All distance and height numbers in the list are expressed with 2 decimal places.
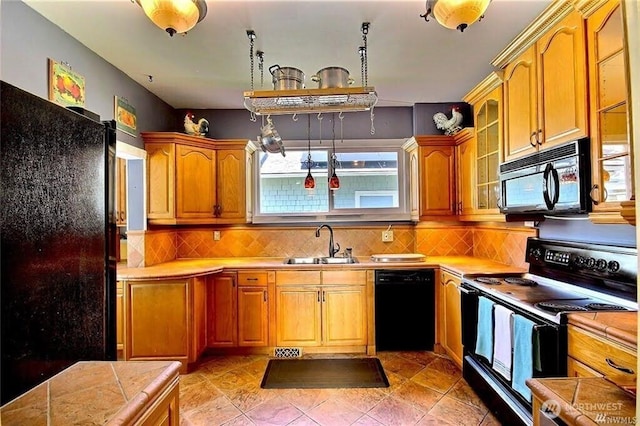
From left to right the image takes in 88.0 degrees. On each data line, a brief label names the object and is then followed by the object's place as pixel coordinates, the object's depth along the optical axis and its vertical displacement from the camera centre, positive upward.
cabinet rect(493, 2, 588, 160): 1.73 +0.77
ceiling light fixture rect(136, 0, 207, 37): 1.60 +1.01
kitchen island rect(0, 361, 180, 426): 0.82 -0.49
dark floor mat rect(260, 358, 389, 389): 2.60 -1.32
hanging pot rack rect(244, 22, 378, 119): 2.29 +0.83
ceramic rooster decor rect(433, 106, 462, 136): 3.44 +0.98
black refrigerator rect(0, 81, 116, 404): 0.89 -0.07
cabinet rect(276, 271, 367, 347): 3.13 -0.88
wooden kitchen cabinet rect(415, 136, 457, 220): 3.46 +0.36
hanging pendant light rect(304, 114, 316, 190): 3.49 +0.51
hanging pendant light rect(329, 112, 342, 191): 3.81 +0.66
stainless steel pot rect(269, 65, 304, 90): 2.46 +1.03
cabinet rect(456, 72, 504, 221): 2.61 +0.52
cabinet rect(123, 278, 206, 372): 2.73 -0.85
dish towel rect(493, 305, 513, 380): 1.95 -0.78
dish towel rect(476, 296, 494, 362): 2.16 -0.78
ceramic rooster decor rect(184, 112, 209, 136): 3.45 +0.95
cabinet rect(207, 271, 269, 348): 3.13 -0.93
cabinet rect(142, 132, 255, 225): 3.23 +0.39
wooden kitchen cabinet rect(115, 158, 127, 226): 3.18 +0.25
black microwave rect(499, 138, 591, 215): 1.68 +0.18
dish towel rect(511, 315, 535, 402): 1.72 -0.76
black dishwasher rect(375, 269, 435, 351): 3.12 -0.89
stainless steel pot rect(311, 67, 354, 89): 2.43 +1.01
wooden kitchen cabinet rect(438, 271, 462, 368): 2.76 -0.90
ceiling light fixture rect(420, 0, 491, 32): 1.58 +0.99
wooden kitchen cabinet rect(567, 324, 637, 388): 1.26 -0.60
